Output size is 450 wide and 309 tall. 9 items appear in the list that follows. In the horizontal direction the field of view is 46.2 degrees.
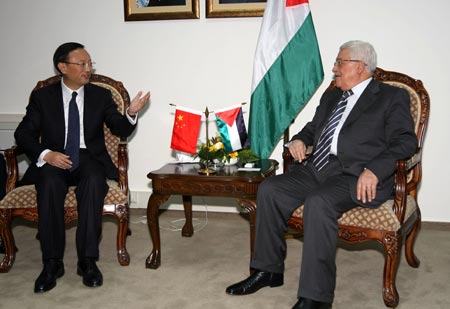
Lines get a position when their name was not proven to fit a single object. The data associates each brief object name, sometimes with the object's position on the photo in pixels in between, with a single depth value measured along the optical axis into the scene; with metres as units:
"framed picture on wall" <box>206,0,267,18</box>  4.21
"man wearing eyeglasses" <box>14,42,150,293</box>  3.26
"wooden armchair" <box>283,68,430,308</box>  2.82
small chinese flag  3.55
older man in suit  2.76
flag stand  3.34
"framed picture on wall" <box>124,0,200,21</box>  4.36
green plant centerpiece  3.45
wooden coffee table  3.24
